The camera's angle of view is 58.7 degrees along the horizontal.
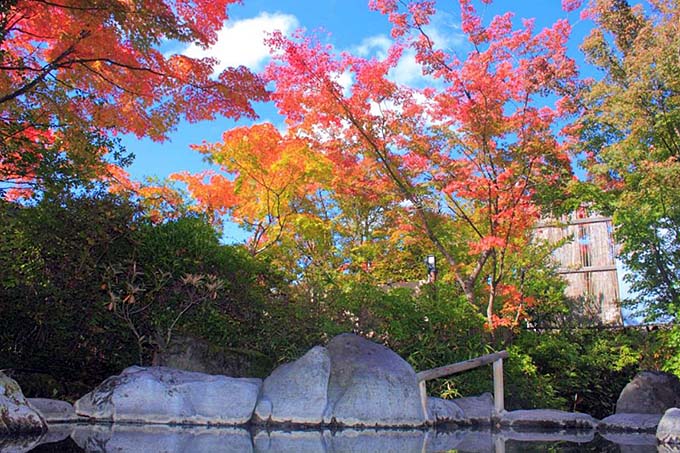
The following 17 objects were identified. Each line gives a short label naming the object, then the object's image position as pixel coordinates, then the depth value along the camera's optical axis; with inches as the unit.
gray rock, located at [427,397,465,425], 283.4
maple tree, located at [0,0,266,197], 249.3
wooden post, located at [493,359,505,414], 300.5
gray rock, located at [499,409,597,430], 292.5
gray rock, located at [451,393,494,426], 297.6
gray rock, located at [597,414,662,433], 289.9
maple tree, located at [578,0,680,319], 356.5
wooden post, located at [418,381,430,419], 279.7
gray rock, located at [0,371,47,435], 204.4
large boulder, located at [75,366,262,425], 248.5
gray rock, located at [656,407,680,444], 244.8
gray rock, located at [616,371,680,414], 314.5
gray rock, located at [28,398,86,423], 244.2
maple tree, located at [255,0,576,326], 350.9
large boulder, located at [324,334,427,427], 266.8
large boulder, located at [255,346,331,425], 261.4
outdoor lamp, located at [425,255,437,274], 375.9
